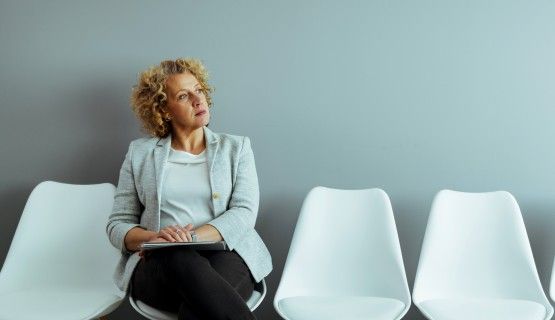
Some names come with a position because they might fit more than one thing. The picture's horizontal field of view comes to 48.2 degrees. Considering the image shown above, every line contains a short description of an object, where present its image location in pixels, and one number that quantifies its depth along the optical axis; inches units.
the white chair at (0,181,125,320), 88.2
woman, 76.8
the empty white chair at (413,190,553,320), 82.3
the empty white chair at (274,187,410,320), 81.6
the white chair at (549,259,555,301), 81.8
